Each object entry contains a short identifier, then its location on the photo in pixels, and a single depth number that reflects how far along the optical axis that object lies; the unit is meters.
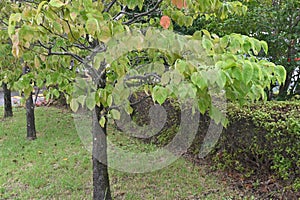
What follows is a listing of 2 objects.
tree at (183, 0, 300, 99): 3.85
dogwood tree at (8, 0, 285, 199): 1.30
